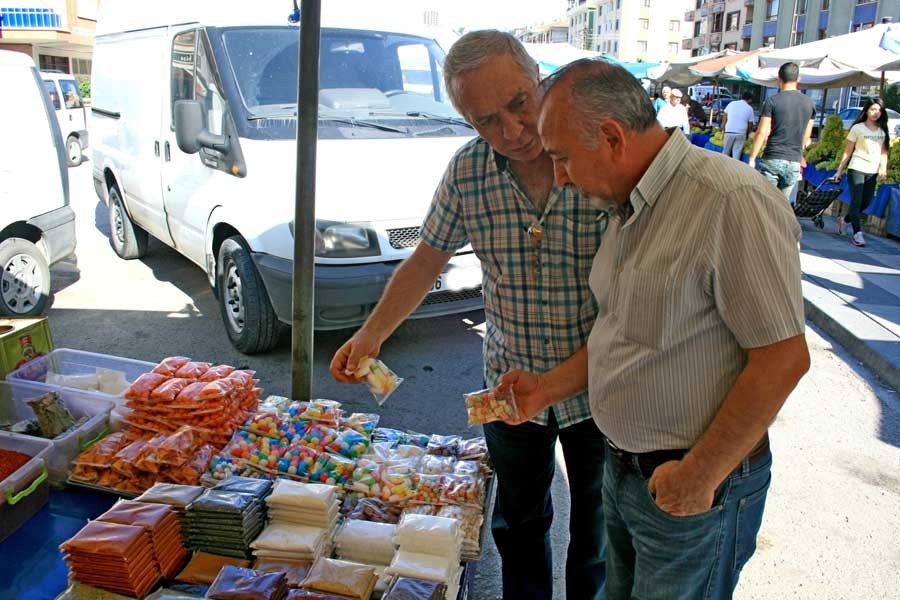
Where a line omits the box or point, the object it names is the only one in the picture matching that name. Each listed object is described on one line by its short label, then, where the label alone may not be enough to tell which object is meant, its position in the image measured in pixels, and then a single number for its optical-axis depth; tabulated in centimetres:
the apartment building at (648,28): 9012
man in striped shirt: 136
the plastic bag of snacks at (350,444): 278
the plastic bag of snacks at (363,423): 300
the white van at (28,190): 533
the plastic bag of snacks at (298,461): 261
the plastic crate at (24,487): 223
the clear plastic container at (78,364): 320
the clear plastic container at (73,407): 278
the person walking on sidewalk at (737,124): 1230
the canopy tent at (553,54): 1570
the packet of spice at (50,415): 273
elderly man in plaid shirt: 197
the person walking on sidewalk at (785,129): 825
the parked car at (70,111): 1606
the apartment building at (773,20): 4075
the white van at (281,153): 455
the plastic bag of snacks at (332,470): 258
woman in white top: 905
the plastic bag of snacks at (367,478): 255
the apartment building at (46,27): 3042
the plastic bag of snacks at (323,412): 297
